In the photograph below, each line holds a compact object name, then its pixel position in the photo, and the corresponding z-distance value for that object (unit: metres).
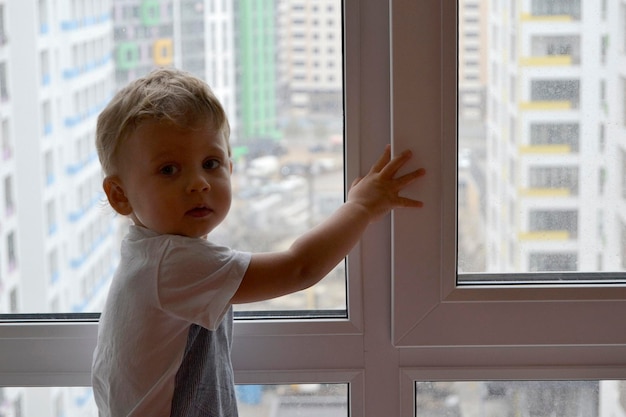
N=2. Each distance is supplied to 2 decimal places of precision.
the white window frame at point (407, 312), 1.27
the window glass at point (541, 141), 1.29
